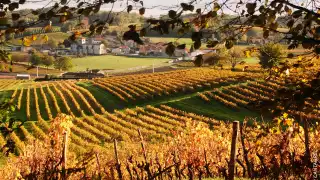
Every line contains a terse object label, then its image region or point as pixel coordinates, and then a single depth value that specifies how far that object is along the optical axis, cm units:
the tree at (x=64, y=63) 10056
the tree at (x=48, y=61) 9958
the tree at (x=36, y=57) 10412
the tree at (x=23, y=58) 11241
